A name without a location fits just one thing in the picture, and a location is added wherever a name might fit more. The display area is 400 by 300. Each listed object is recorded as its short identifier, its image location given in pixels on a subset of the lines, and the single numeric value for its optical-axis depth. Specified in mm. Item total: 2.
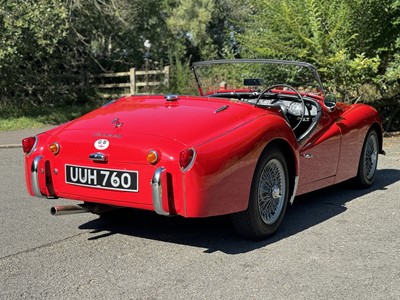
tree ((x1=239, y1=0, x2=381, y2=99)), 11516
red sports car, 4168
